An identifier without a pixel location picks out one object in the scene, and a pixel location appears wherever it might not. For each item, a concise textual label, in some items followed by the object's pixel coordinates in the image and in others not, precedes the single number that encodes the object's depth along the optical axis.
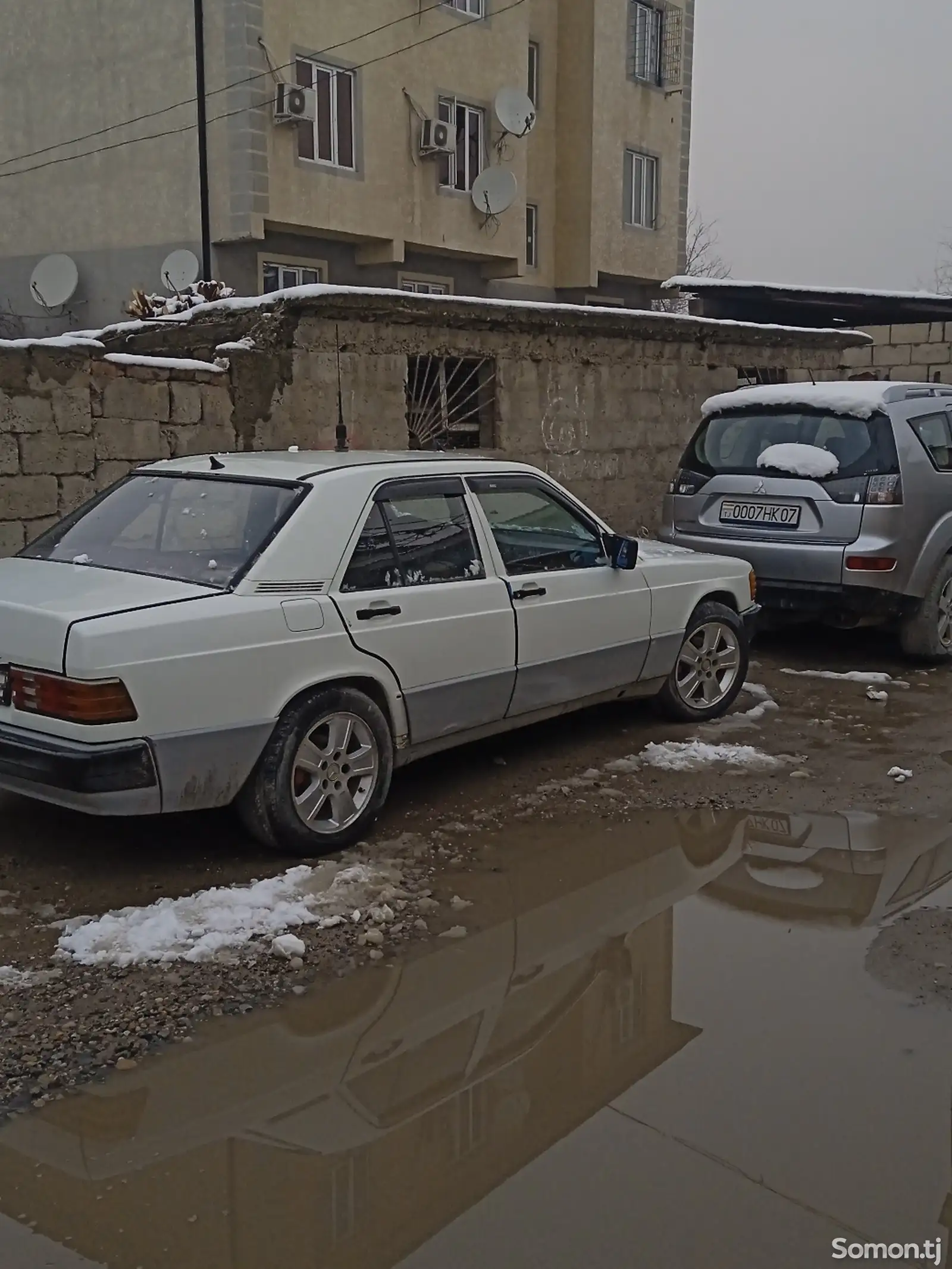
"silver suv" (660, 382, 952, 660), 7.80
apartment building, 18.03
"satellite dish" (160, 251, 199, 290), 18.12
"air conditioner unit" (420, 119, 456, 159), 20.50
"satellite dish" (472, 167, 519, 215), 21.70
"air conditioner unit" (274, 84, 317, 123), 18.02
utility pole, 17.80
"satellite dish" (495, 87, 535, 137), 21.84
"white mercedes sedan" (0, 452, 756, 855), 4.10
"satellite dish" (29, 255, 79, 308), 19.12
